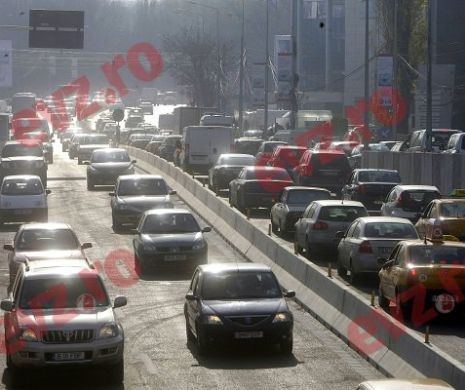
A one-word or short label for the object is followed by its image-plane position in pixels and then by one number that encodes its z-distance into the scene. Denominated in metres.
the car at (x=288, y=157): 52.78
